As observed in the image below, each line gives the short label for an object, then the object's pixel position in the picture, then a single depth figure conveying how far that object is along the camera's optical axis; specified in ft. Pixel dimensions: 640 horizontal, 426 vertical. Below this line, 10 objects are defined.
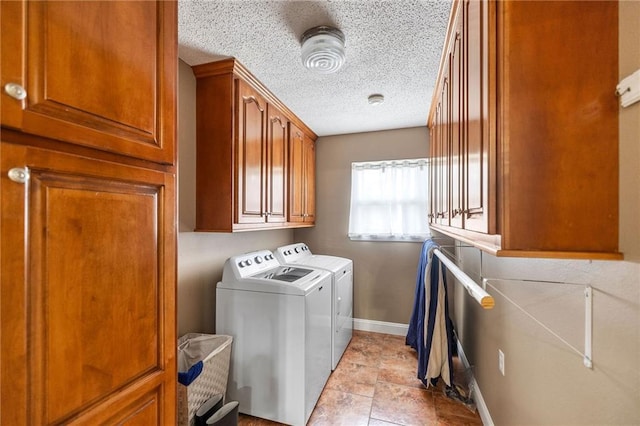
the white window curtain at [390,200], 10.25
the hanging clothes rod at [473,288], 3.52
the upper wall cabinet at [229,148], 6.08
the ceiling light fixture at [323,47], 4.82
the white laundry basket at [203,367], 4.69
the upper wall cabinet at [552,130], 2.36
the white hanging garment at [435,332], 7.13
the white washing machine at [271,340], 6.03
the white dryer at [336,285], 8.11
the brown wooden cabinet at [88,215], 1.84
